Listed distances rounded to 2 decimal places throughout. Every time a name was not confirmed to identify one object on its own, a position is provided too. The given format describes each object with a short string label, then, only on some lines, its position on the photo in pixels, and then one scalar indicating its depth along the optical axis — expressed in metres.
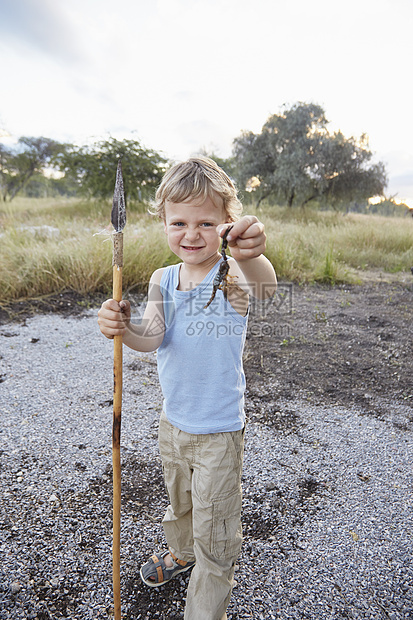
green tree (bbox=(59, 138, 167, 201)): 12.91
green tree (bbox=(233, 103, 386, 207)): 18.03
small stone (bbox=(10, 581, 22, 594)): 1.45
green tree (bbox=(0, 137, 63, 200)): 20.03
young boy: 1.24
